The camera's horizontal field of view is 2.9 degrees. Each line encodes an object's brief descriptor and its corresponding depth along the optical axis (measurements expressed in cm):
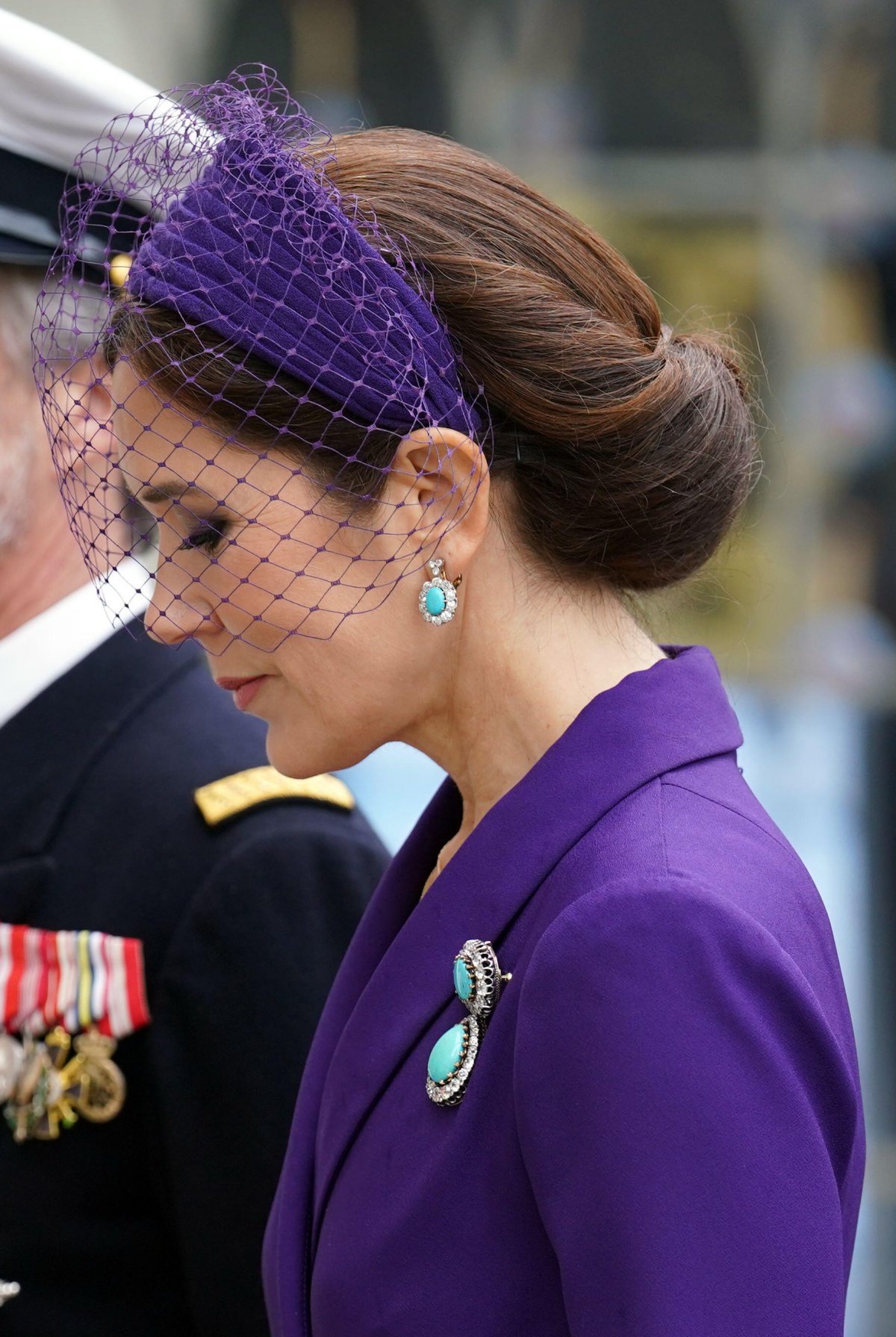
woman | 762
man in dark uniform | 787
